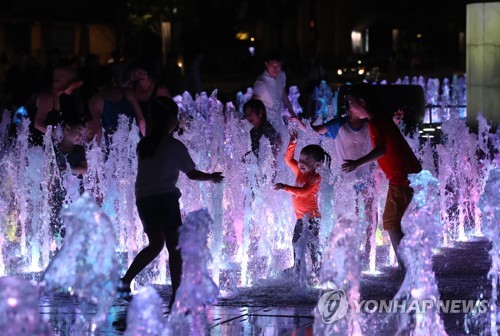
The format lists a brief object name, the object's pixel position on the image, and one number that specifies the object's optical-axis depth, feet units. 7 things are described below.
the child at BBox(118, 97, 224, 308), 32.23
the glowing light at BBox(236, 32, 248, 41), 256.50
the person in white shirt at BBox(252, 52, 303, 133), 53.76
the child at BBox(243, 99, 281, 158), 47.47
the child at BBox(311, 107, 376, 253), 39.01
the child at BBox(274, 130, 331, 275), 37.33
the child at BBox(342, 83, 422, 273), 36.38
